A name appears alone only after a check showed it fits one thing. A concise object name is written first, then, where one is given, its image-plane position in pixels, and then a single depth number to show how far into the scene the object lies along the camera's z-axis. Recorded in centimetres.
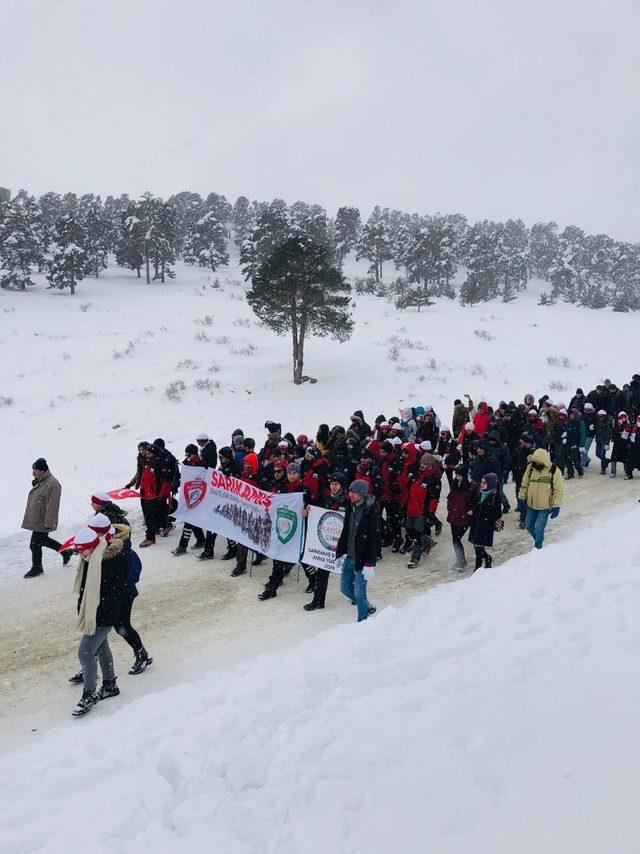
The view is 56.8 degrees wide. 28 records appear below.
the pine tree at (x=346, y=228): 9350
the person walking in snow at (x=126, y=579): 678
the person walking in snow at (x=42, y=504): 1011
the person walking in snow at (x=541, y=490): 984
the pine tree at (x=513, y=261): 9594
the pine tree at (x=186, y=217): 9544
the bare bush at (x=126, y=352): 3191
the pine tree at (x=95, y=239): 6754
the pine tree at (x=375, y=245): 8094
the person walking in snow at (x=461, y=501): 948
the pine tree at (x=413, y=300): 4916
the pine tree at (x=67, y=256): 5769
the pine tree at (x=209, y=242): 8006
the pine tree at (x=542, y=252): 12206
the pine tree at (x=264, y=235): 6581
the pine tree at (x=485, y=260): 8105
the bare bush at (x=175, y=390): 2374
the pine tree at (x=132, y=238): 6425
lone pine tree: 2488
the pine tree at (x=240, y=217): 10962
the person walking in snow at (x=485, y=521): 919
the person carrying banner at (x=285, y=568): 925
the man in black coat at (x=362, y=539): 807
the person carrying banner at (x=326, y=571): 883
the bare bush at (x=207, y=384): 2472
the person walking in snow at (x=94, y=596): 657
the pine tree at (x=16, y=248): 5817
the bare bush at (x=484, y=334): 3707
